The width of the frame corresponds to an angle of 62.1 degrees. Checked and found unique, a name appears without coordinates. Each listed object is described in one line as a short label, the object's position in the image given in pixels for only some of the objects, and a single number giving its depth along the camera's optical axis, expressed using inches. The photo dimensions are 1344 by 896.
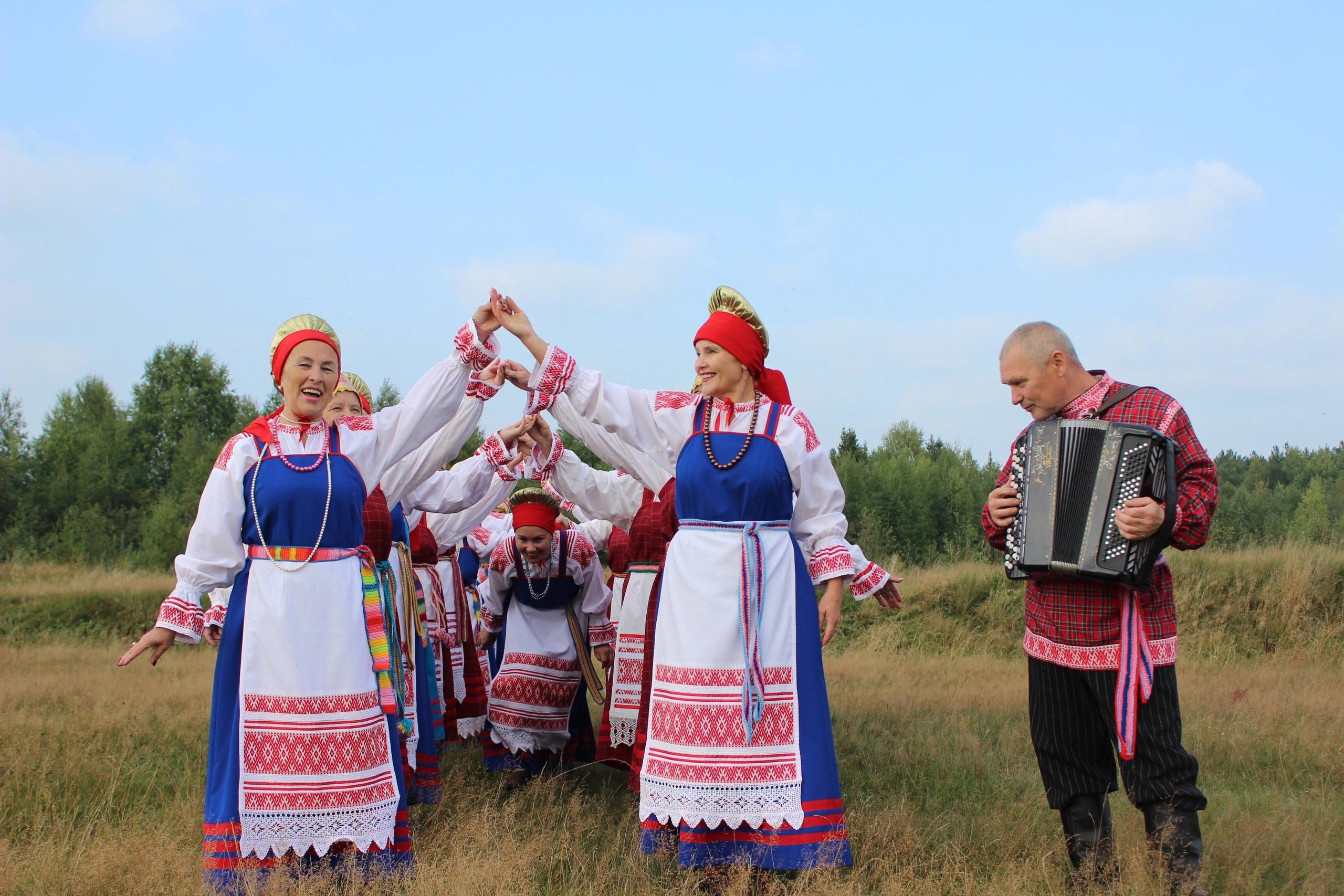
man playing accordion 146.7
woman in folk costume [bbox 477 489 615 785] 259.9
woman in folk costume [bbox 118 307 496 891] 147.3
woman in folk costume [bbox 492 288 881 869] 152.5
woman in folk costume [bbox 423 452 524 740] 295.1
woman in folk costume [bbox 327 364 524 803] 195.8
